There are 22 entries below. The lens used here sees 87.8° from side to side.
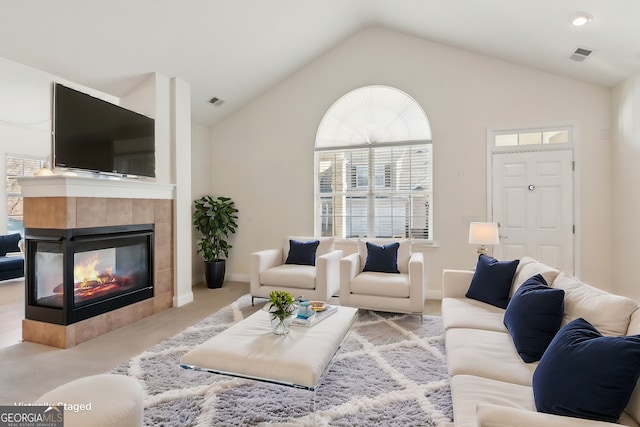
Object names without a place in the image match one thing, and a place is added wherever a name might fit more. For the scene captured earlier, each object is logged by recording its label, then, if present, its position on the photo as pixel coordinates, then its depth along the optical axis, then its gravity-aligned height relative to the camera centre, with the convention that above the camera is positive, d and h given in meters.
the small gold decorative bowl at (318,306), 2.68 -0.75
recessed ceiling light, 2.97 +1.77
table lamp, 3.48 -0.22
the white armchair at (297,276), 3.88 -0.75
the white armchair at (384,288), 3.54 -0.82
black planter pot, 5.03 -0.89
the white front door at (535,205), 4.17 +0.10
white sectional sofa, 1.18 -0.79
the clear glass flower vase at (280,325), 2.24 -0.76
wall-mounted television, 3.01 +0.80
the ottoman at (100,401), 1.29 -0.77
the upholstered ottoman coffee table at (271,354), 1.79 -0.81
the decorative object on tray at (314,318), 2.41 -0.79
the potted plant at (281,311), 2.22 -0.66
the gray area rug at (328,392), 1.93 -1.18
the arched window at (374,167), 4.83 +0.71
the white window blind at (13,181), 6.02 +0.64
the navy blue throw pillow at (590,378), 1.15 -0.60
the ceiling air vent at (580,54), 3.49 +1.70
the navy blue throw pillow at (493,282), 2.72 -0.58
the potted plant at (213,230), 5.06 -0.24
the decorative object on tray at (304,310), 2.46 -0.73
